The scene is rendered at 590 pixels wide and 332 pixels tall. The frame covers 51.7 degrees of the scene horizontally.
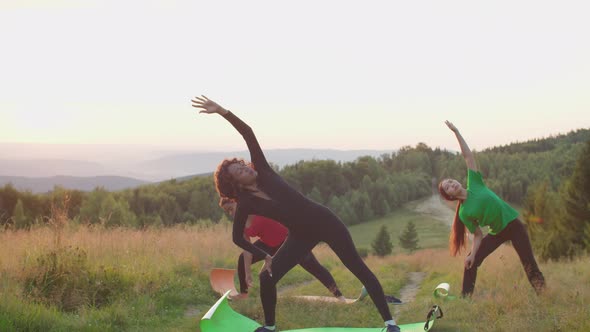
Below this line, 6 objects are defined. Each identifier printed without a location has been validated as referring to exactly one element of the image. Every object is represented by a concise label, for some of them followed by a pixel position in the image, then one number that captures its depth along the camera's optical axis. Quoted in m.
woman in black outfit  6.06
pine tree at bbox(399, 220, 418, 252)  51.88
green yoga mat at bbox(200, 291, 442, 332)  6.45
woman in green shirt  7.55
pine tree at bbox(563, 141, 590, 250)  18.61
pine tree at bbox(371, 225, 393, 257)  47.47
